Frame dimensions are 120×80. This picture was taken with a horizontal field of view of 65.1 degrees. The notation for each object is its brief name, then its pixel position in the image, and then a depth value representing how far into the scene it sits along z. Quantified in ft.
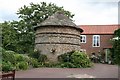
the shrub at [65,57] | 37.49
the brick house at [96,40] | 56.61
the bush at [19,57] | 32.81
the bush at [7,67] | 26.81
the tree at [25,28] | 55.88
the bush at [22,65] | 30.21
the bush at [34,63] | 34.72
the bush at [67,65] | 35.18
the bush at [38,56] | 38.38
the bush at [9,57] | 31.13
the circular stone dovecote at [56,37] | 39.08
